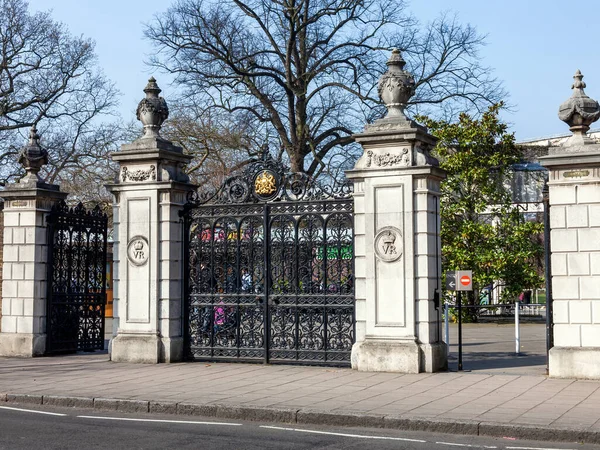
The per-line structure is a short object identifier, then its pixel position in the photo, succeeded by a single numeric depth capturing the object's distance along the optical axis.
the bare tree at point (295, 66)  31.58
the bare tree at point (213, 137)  33.81
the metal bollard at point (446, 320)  16.77
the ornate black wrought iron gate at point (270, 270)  14.59
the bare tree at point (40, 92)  33.47
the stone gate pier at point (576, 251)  12.66
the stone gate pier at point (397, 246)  13.52
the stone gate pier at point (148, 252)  15.56
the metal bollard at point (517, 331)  16.98
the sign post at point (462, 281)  14.01
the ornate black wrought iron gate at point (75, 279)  17.50
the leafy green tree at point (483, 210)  28.25
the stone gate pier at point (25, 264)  17.19
